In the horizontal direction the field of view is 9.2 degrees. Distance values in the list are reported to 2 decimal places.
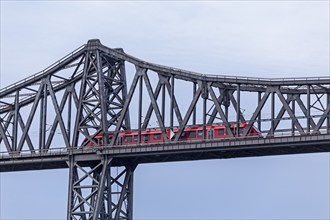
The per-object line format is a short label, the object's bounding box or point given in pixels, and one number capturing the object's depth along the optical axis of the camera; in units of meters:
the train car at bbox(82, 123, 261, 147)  193.12
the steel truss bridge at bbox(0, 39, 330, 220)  188.75
